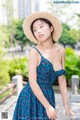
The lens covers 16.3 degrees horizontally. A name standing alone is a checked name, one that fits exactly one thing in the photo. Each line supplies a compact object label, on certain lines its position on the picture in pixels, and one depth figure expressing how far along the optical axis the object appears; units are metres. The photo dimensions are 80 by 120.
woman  1.34
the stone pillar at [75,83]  4.83
